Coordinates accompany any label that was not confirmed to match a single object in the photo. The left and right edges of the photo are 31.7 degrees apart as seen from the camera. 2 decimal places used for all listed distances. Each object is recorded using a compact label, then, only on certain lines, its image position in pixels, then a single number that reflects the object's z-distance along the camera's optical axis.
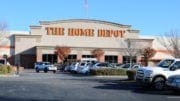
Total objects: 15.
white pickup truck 17.56
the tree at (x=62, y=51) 52.10
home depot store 53.39
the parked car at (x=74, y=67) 39.13
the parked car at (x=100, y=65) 35.89
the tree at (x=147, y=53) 54.10
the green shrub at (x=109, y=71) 30.06
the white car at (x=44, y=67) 40.79
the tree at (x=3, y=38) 54.25
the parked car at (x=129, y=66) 36.49
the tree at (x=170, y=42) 56.74
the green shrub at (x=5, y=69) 30.14
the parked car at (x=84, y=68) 36.73
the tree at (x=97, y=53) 53.57
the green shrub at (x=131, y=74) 24.91
